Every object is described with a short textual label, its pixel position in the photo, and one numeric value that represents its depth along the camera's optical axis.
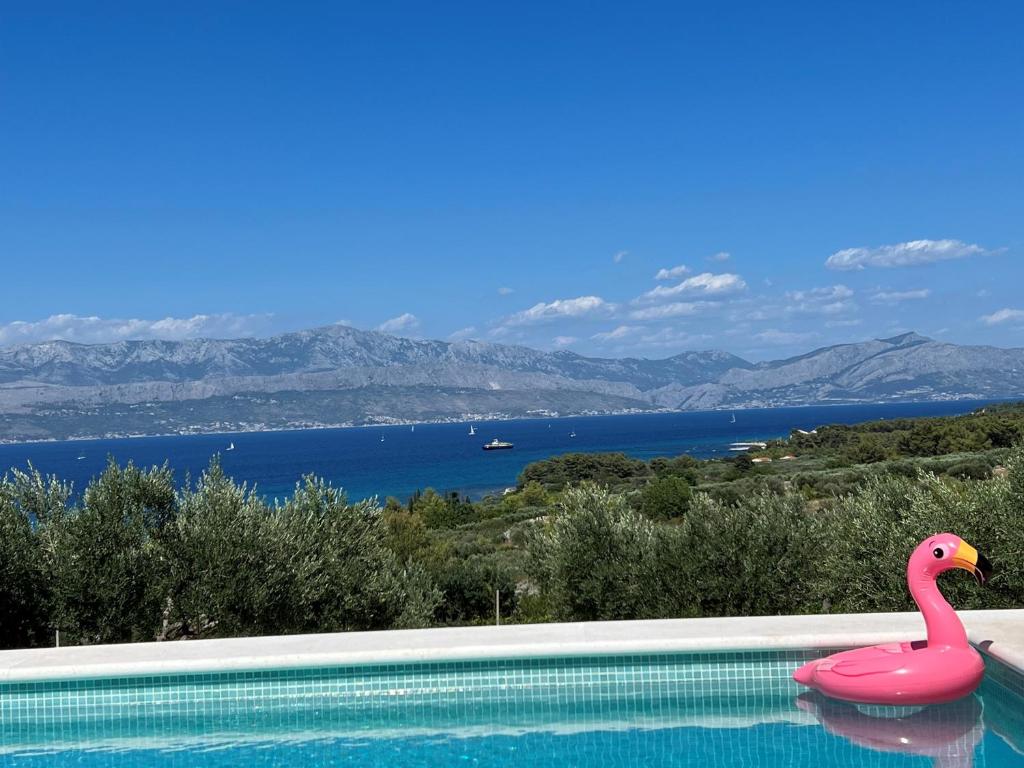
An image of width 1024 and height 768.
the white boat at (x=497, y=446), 146.00
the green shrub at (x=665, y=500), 35.25
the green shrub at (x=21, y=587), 9.95
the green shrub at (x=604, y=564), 11.00
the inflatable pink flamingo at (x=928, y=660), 7.20
